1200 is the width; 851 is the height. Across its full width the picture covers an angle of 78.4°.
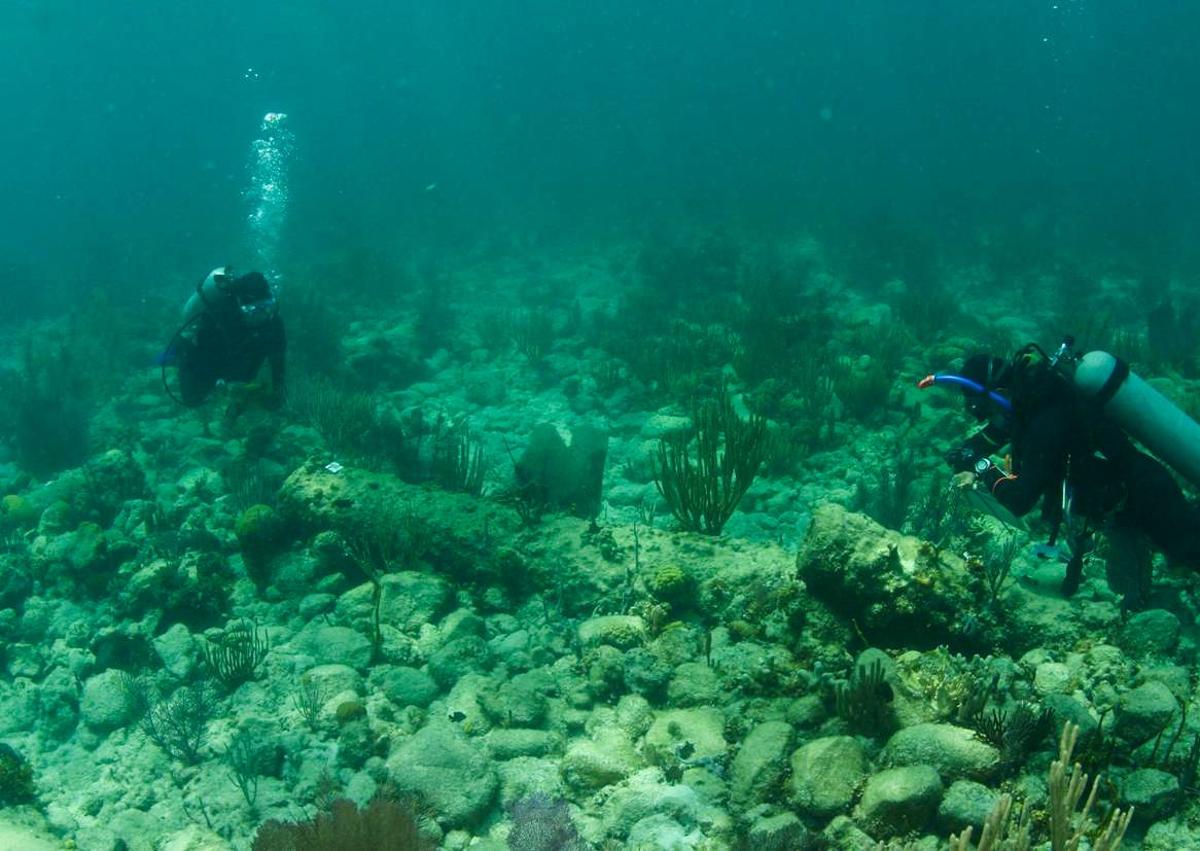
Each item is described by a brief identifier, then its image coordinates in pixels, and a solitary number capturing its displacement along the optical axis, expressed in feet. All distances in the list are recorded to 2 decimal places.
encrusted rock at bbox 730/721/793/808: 11.35
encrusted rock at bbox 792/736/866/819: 10.66
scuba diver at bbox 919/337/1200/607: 13.75
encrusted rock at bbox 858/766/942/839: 10.03
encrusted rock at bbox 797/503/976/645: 14.28
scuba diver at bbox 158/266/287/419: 26.27
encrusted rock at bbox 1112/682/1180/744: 10.91
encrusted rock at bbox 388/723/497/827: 12.37
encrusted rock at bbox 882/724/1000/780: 10.55
